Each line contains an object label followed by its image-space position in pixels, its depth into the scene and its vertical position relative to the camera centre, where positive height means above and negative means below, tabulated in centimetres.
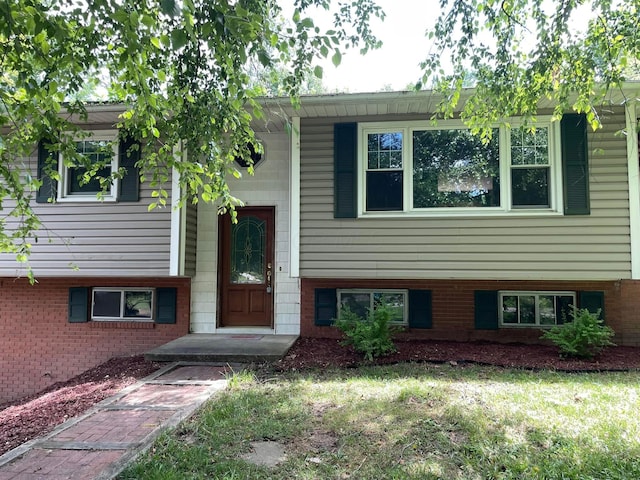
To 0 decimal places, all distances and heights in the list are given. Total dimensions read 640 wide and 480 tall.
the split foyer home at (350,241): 611 +41
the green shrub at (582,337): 564 -94
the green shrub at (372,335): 579 -96
